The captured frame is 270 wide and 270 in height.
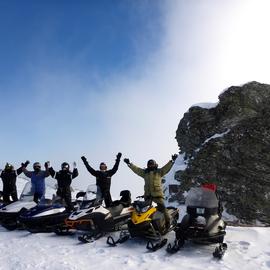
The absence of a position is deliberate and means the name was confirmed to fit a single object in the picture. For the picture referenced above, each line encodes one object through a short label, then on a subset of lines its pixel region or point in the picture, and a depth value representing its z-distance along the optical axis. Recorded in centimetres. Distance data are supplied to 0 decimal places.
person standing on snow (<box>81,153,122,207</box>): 852
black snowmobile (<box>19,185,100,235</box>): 775
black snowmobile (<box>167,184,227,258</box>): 626
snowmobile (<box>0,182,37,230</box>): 833
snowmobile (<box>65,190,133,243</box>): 723
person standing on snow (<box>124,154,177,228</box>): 754
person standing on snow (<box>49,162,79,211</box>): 899
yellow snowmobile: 667
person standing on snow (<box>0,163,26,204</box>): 974
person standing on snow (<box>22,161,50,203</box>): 912
